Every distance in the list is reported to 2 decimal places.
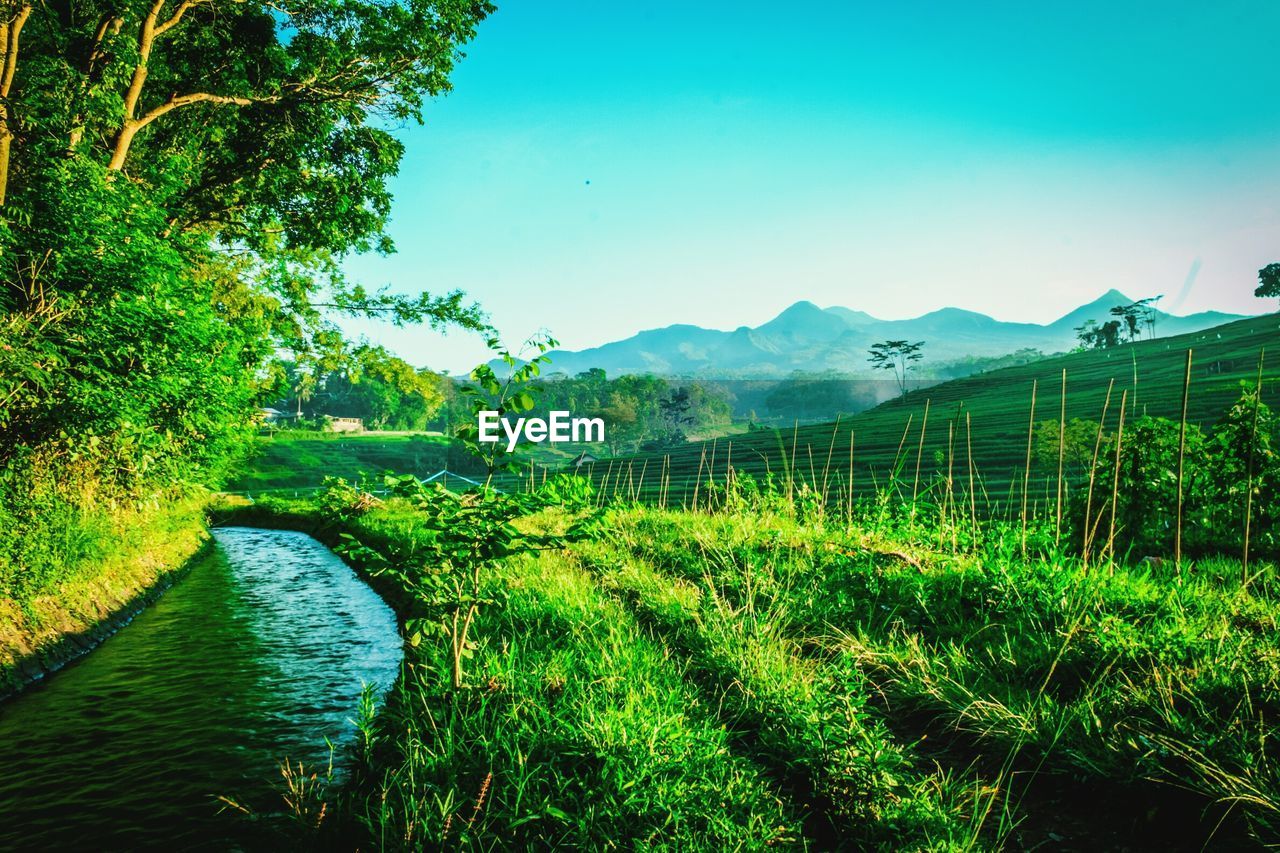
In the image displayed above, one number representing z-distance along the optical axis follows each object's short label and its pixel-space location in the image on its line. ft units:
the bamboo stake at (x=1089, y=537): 19.52
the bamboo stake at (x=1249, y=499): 18.33
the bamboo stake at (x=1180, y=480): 19.41
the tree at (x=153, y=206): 25.14
